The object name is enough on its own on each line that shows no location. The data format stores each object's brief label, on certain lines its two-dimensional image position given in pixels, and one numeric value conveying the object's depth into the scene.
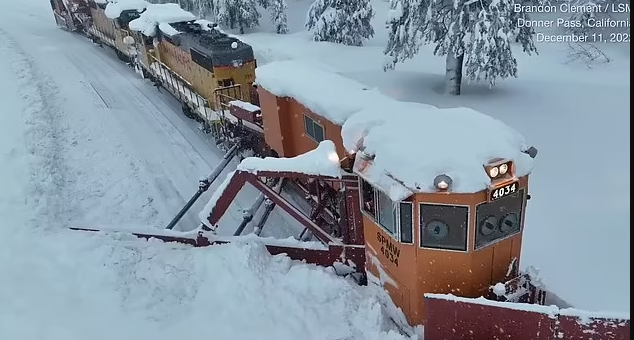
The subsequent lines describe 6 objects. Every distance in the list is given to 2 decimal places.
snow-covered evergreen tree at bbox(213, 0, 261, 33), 32.22
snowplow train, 6.26
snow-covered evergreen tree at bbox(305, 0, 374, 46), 27.27
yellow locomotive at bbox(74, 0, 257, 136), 15.86
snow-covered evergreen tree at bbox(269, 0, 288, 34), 33.03
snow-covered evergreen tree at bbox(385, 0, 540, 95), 17.27
